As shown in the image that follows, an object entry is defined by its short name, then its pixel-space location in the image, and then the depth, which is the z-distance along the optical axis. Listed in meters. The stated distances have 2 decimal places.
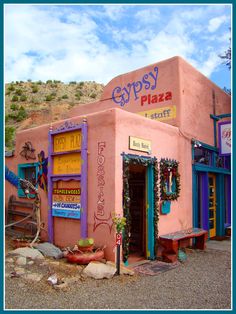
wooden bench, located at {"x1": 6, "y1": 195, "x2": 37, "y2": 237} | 8.71
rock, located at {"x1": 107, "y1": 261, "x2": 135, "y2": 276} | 5.92
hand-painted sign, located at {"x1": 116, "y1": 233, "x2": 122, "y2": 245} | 5.91
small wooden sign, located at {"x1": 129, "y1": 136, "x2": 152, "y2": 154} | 6.87
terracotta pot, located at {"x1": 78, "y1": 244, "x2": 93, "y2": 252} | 6.31
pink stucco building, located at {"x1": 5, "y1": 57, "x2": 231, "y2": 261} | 6.64
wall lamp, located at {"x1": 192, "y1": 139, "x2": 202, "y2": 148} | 9.18
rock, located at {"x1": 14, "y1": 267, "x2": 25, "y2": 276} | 5.56
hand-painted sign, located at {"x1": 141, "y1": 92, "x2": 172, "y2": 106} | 8.93
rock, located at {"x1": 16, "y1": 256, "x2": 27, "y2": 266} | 6.01
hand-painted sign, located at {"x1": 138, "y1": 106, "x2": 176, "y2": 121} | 8.80
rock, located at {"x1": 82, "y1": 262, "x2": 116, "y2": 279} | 5.66
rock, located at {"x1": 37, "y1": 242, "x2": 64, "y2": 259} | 6.75
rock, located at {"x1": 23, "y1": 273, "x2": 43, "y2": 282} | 5.35
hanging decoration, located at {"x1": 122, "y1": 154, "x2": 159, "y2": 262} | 6.46
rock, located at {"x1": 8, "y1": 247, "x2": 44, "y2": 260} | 6.45
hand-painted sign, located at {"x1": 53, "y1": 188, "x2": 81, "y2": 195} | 7.21
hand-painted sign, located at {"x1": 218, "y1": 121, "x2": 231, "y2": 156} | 10.23
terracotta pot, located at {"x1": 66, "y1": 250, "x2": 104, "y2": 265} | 6.10
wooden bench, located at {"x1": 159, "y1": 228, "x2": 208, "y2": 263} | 7.04
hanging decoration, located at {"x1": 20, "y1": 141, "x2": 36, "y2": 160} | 8.95
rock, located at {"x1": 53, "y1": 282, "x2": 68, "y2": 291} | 5.02
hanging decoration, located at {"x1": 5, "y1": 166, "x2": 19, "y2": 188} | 9.72
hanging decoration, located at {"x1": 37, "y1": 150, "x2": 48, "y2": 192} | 8.27
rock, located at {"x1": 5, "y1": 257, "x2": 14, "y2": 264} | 6.10
